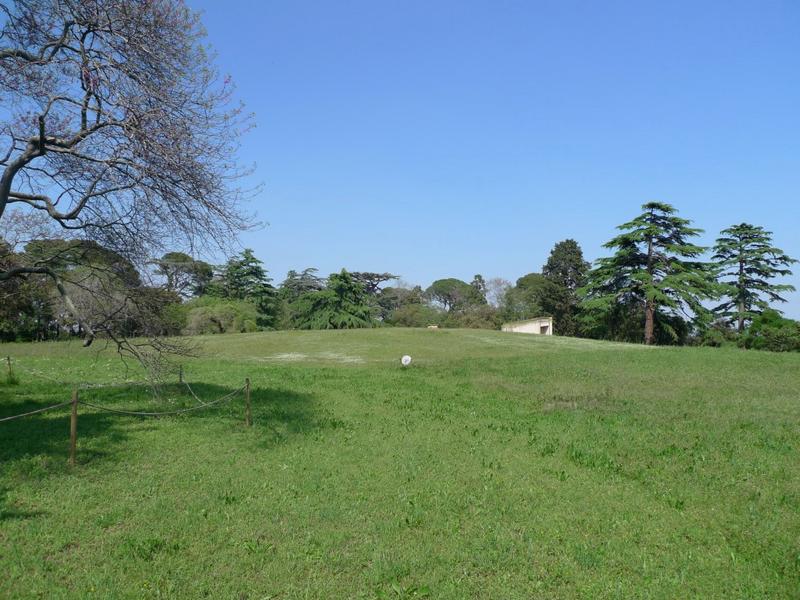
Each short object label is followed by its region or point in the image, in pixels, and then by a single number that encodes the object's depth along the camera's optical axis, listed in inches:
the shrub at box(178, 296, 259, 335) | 1835.6
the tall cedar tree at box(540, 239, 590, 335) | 2412.6
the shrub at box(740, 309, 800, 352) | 1311.5
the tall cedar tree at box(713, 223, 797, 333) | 1870.1
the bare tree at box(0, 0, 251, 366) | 361.1
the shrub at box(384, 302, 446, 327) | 2679.6
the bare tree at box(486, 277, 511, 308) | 3241.9
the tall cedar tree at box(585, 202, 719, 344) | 1678.2
